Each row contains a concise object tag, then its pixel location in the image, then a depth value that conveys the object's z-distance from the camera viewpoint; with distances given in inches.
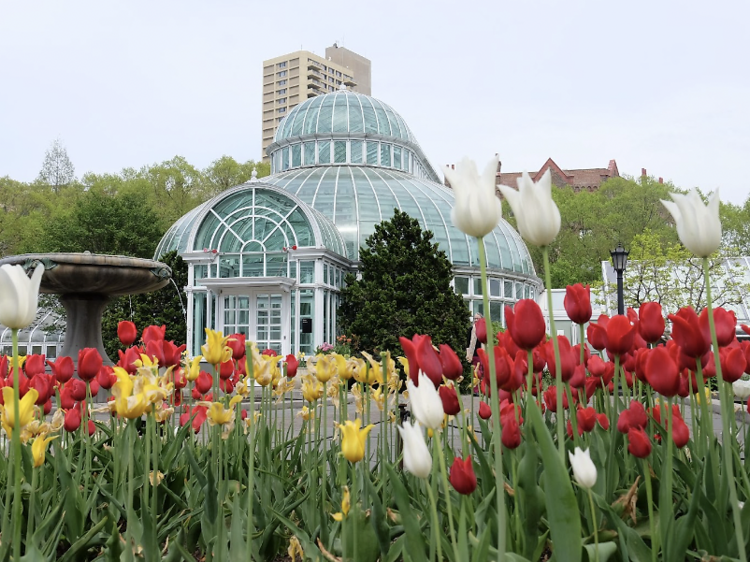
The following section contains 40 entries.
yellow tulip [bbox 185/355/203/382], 98.9
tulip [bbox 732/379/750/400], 98.3
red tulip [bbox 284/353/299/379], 126.7
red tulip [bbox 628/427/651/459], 68.0
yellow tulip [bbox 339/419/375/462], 60.8
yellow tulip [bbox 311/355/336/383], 94.2
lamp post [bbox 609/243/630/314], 514.9
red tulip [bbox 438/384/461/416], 68.9
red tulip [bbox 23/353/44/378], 113.2
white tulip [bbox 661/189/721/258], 53.8
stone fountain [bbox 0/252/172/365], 321.1
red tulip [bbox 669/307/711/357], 62.9
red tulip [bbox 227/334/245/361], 106.7
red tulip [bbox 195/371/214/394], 112.7
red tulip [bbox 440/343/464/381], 68.5
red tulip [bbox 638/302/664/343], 78.9
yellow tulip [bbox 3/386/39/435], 72.4
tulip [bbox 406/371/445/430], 49.8
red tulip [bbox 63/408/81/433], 102.9
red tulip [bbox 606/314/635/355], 80.8
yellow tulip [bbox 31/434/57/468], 78.6
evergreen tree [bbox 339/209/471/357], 695.1
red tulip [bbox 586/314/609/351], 93.0
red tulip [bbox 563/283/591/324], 78.7
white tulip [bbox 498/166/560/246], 50.4
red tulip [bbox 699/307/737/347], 75.9
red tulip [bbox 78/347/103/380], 109.3
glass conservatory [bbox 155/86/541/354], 842.8
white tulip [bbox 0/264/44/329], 58.6
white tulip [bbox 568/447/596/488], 51.8
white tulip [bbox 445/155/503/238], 48.7
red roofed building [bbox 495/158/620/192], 2605.8
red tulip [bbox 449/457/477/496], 57.6
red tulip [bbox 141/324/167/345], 107.0
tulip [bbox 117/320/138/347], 113.0
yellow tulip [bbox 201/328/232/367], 84.4
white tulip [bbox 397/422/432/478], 49.4
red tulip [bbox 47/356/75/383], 114.7
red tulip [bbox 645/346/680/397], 62.2
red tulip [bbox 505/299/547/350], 60.6
